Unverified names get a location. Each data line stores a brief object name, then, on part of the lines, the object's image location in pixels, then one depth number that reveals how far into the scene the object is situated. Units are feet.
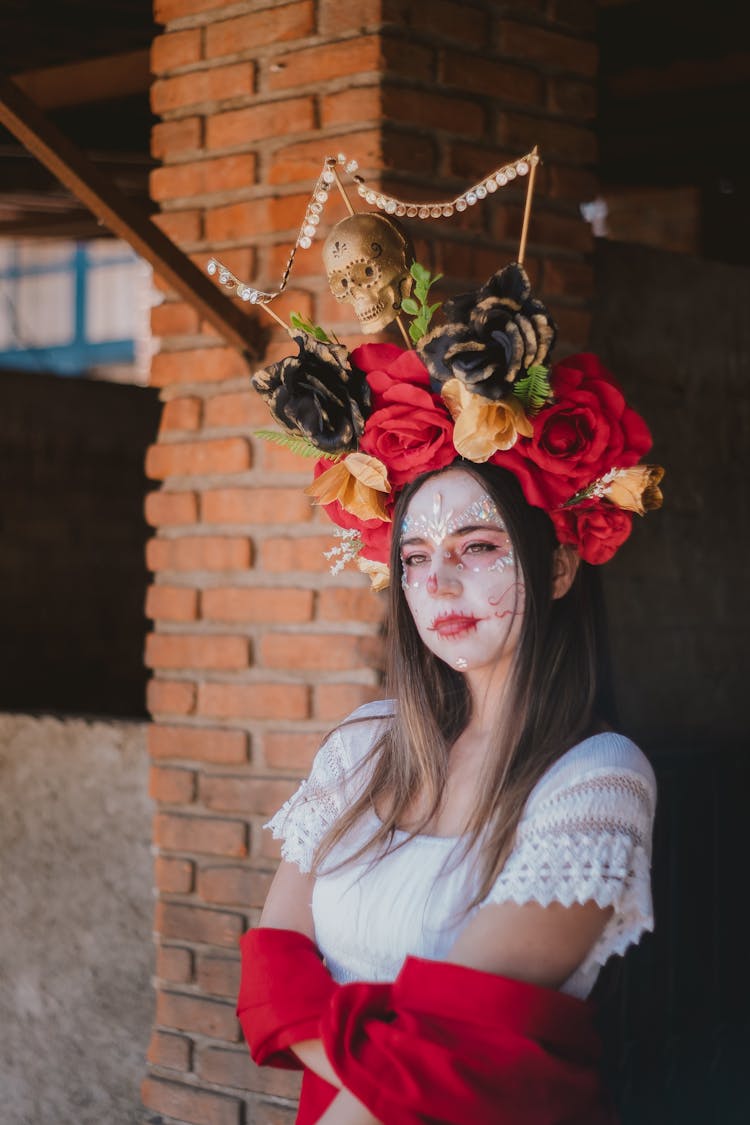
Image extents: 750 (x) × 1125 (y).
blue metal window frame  39.22
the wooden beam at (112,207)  9.14
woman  5.57
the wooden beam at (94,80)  13.65
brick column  9.36
